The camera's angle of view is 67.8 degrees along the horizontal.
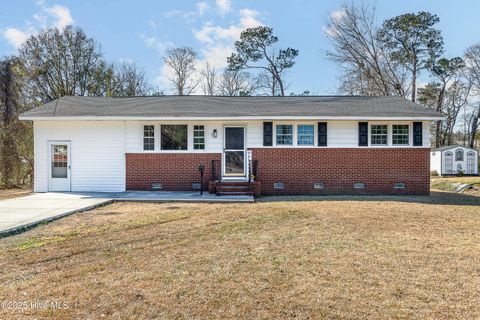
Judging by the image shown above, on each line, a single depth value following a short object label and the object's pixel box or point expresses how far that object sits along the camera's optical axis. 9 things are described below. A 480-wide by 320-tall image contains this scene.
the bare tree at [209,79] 34.47
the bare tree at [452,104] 34.44
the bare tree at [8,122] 17.42
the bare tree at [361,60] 27.52
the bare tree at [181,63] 33.81
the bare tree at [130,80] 27.76
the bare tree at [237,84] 30.70
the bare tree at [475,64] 33.00
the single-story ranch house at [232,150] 13.38
